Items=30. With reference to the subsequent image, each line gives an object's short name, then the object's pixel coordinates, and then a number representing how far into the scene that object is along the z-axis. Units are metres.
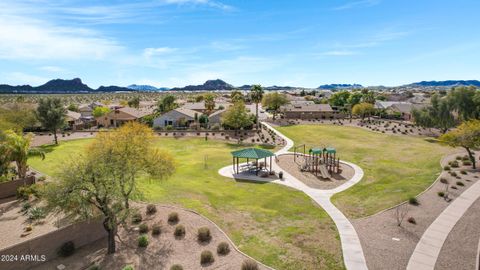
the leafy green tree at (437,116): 73.94
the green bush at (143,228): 24.30
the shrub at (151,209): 27.16
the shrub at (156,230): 23.99
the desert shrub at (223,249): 21.09
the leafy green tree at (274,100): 110.81
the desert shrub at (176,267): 18.85
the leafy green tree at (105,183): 19.72
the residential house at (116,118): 91.31
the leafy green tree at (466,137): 39.38
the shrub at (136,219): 25.82
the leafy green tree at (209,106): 110.38
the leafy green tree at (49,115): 61.10
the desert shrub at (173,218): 25.52
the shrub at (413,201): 29.05
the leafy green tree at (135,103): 130.50
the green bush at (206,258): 20.00
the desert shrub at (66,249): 21.76
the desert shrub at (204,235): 22.86
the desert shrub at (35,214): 26.01
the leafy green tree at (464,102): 73.79
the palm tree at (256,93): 82.25
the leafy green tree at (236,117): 70.88
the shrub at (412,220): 24.99
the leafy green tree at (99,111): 100.28
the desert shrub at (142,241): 22.48
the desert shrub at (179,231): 23.67
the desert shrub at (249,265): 18.47
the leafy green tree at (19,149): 33.47
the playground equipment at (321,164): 42.67
